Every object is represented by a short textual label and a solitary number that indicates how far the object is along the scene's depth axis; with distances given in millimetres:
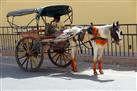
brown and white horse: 11727
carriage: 13098
